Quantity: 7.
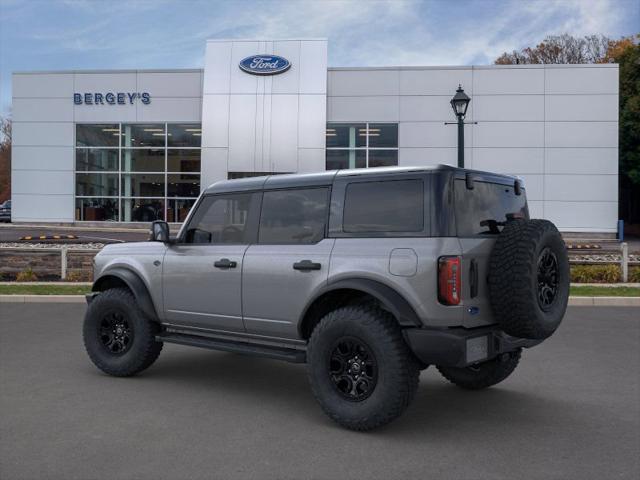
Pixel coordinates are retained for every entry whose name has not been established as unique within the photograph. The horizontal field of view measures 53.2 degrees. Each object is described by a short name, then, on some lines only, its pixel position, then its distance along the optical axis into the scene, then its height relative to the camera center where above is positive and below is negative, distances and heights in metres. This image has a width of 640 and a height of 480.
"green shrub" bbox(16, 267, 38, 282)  15.55 -1.03
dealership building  30.38 +5.45
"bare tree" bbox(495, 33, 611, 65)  49.65 +14.98
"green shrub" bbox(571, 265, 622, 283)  15.39 -0.81
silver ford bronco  4.52 -0.31
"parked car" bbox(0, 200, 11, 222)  43.69 +1.40
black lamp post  15.04 +3.11
